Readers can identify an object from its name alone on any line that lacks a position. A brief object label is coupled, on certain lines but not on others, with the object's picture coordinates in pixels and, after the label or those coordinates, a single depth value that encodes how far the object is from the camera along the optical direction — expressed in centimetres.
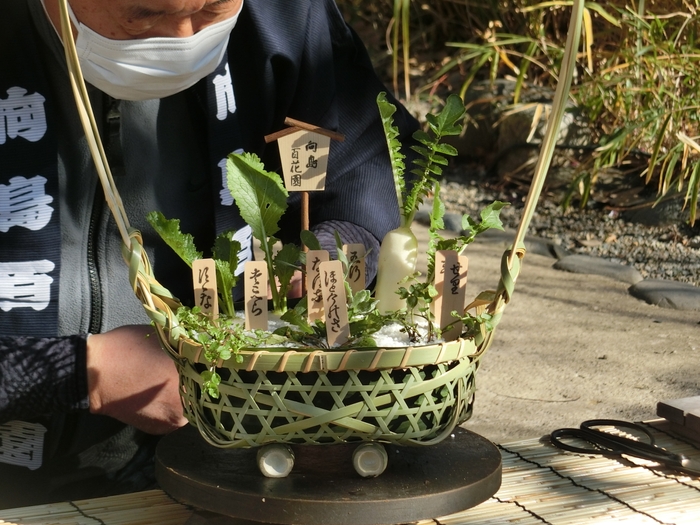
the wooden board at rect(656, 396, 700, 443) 194
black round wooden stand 163
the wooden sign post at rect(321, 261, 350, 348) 166
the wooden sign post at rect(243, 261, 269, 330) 170
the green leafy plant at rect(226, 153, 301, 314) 174
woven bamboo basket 162
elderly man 186
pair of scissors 187
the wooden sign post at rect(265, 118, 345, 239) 176
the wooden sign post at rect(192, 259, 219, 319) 170
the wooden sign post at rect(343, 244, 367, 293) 179
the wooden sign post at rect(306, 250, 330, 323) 171
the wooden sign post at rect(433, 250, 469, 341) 170
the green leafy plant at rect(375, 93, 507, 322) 171
